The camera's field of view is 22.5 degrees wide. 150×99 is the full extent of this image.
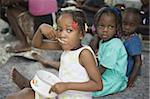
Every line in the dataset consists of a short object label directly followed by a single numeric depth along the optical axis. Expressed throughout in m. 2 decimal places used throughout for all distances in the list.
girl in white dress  1.87
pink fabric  3.77
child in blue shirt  2.92
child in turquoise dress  2.65
